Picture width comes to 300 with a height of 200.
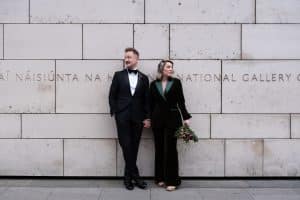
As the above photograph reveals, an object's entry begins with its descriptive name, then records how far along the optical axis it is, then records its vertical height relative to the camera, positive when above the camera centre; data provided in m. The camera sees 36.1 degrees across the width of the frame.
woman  7.29 -0.19
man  7.29 -0.10
